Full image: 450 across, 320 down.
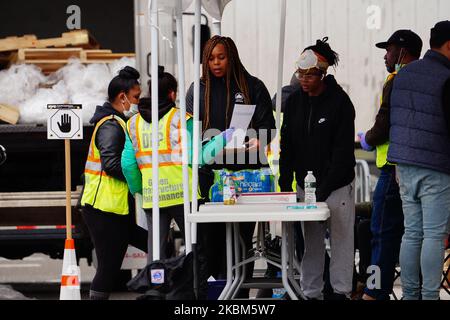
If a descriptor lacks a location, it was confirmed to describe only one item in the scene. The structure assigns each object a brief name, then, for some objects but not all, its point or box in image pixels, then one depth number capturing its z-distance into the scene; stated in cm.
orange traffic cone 1564
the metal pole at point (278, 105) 1617
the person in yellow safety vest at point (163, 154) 1578
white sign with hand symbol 1619
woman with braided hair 1563
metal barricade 2350
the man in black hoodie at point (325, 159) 1545
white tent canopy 1473
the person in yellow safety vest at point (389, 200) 1616
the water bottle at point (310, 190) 1473
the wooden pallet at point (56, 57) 2255
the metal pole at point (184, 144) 1485
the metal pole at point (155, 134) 1469
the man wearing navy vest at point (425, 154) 1472
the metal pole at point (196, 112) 1474
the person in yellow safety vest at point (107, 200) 1661
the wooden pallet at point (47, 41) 2280
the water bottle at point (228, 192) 1483
